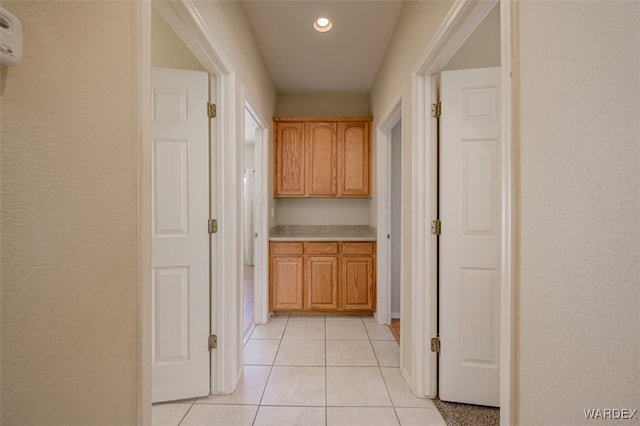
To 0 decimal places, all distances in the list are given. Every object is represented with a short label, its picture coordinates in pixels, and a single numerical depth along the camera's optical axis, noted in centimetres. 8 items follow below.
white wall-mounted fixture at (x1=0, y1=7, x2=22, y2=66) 52
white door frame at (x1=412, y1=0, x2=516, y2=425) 91
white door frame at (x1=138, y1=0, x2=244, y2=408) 179
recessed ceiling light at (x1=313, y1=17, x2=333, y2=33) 232
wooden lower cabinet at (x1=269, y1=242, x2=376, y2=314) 326
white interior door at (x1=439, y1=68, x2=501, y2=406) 172
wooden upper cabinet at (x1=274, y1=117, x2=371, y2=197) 355
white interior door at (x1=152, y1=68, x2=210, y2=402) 175
